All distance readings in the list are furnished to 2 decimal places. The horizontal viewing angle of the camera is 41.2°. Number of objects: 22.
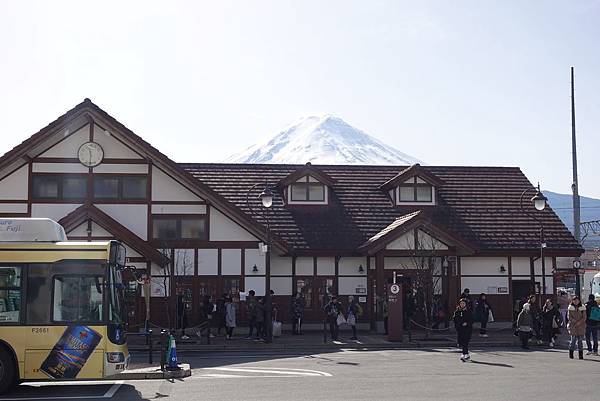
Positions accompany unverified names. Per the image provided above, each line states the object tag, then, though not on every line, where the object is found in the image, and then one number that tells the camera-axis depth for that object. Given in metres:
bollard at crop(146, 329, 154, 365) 20.07
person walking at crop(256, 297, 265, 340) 27.55
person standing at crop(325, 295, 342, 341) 27.06
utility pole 39.00
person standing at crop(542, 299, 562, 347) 25.62
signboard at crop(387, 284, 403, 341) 26.70
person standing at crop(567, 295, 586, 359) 21.55
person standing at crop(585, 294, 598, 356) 23.43
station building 30.08
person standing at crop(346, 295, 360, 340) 27.96
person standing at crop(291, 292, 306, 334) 29.42
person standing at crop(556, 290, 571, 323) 31.58
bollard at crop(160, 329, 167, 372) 18.10
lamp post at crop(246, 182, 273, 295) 26.58
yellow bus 15.28
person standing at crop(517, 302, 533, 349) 24.67
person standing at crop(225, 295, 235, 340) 28.20
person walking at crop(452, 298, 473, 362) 21.13
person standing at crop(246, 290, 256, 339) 28.27
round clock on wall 30.42
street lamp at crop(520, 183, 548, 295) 29.02
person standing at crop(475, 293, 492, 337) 29.42
